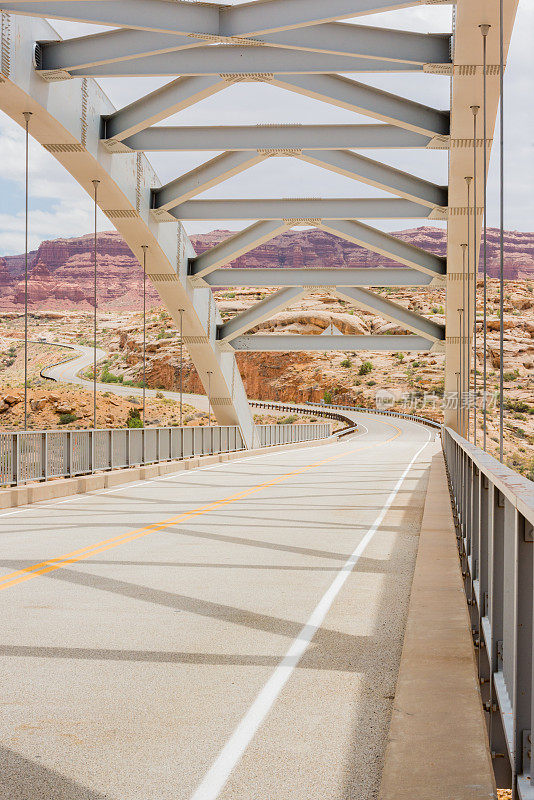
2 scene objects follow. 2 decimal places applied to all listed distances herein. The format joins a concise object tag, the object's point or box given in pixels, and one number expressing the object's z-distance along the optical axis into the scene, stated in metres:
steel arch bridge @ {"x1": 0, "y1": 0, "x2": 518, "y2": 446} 16.02
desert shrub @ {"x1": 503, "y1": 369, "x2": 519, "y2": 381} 106.96
